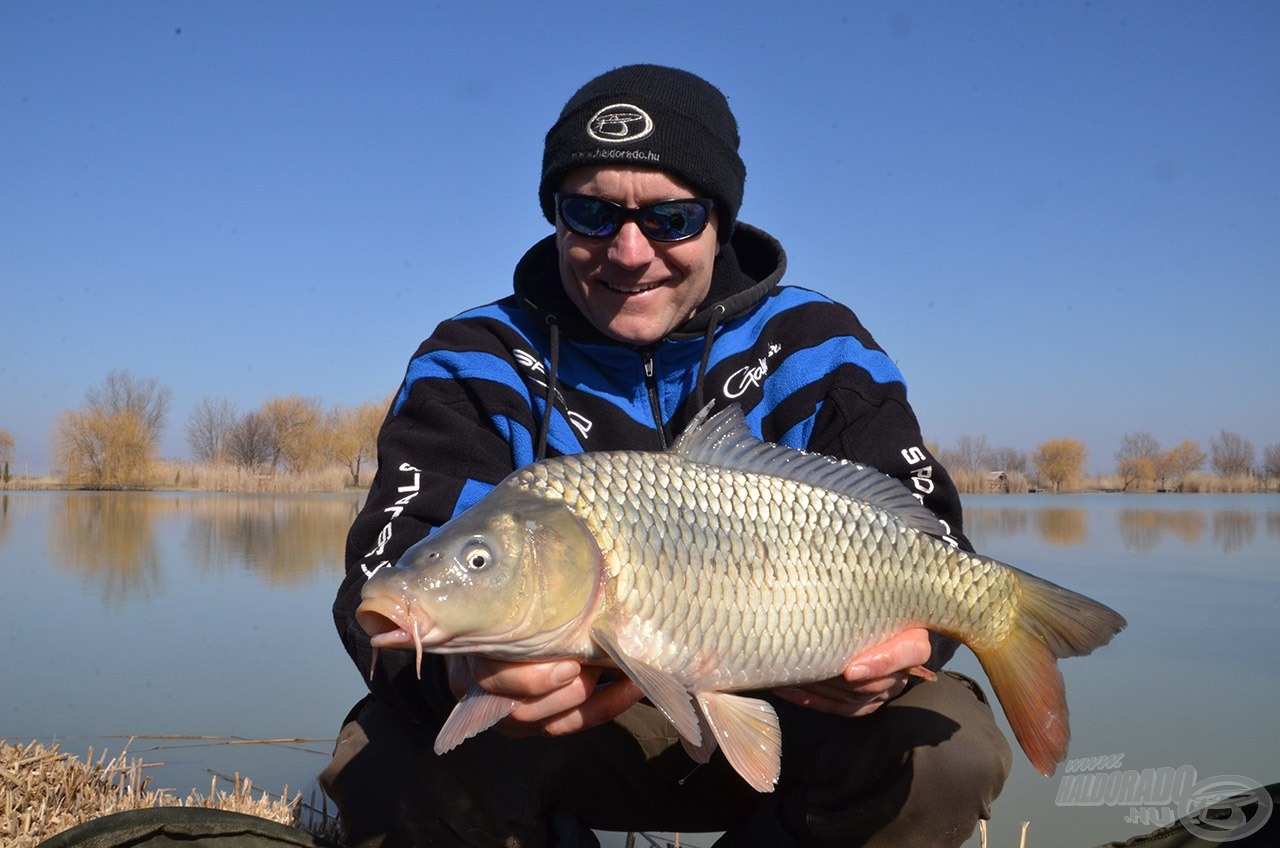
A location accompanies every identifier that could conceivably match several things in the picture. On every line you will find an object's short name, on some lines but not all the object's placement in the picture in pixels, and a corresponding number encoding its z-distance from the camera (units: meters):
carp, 1.26
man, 1.73
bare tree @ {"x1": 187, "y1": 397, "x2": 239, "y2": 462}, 26.34
